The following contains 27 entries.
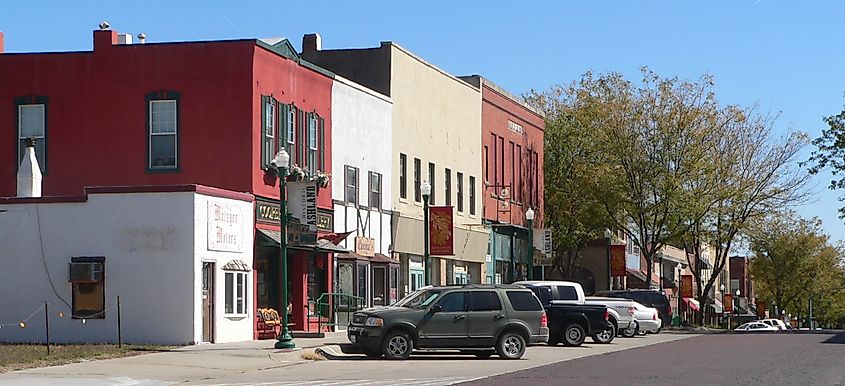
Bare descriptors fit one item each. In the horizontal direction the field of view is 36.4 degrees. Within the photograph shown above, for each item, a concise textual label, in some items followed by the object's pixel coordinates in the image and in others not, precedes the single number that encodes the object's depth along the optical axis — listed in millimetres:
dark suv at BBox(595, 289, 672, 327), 51812
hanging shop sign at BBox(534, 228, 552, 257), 53781
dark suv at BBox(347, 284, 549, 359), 27672
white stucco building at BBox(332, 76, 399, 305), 39562
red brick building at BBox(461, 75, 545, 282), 54438
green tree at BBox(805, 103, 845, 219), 55188
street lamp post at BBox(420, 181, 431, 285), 36406
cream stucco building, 43906
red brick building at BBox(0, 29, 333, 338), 33562
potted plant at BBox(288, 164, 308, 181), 34938
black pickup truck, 35188
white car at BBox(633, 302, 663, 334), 46312
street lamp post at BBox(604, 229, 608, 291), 74000
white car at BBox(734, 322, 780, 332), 73256
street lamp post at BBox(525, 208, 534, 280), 46478
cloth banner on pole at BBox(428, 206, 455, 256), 43156
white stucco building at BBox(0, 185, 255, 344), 30094
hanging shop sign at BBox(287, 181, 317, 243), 32844
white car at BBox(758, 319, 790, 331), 80238
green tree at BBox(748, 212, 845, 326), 102312
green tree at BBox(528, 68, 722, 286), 61781
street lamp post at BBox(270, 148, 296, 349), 28609
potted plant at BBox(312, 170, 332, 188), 36938
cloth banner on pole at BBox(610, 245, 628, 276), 61969
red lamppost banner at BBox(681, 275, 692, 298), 79119
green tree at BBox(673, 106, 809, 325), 62125
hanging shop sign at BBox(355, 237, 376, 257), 40375
